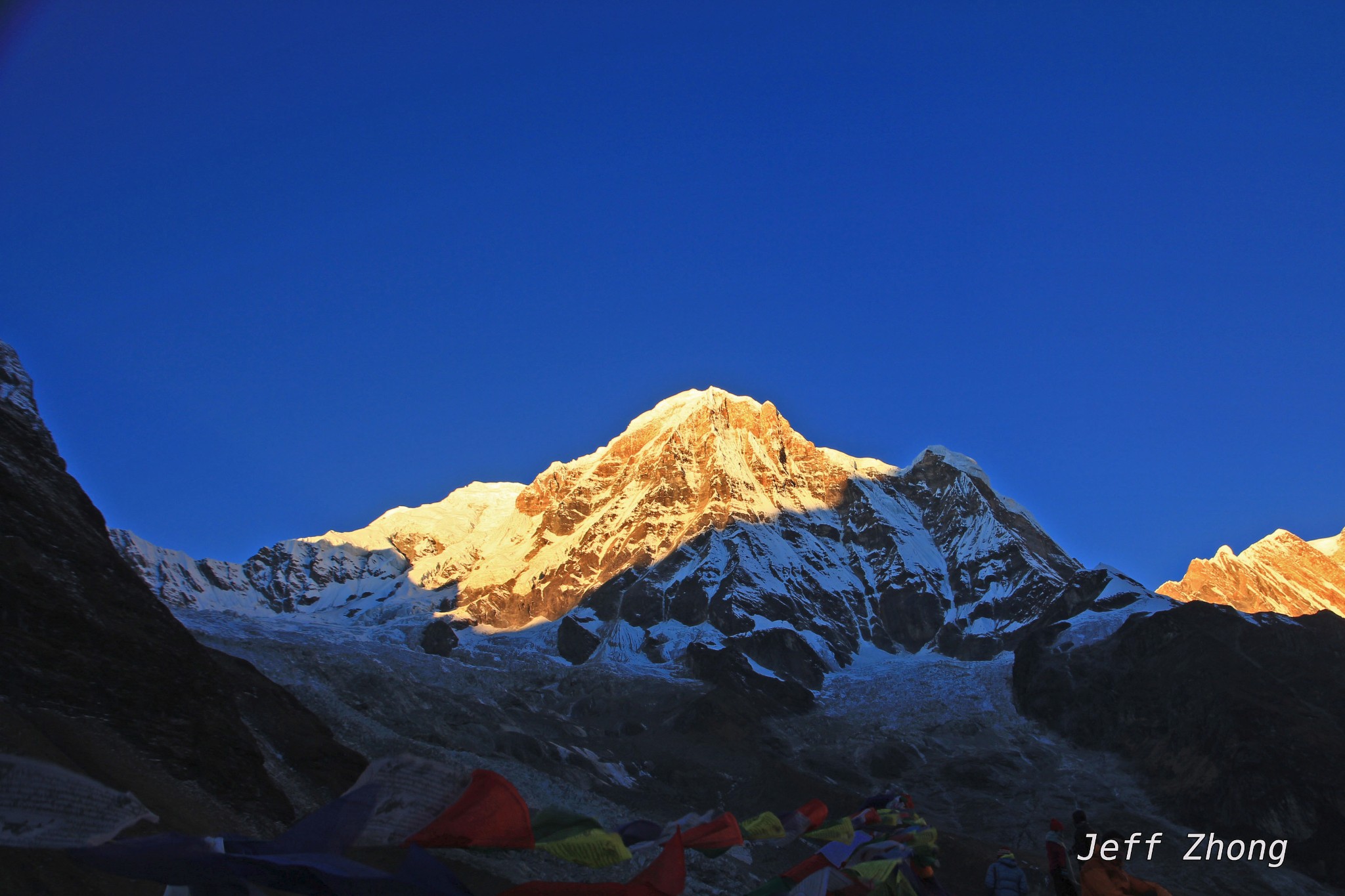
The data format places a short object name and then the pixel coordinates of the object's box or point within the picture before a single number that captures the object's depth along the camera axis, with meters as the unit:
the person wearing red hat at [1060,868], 12.59
